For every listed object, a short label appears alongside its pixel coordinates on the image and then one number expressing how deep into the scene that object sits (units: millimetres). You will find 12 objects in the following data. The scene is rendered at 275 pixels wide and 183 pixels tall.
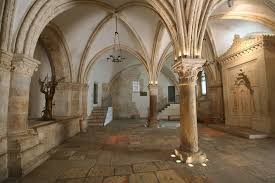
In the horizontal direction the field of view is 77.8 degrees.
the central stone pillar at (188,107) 4074
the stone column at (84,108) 8895
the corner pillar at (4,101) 3248
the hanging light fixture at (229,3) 5986
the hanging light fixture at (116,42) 9125
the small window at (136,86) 17344
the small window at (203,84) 14157
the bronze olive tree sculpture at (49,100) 6121
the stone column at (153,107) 10336
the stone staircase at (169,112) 16188
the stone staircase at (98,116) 11477
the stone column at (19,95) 3635
